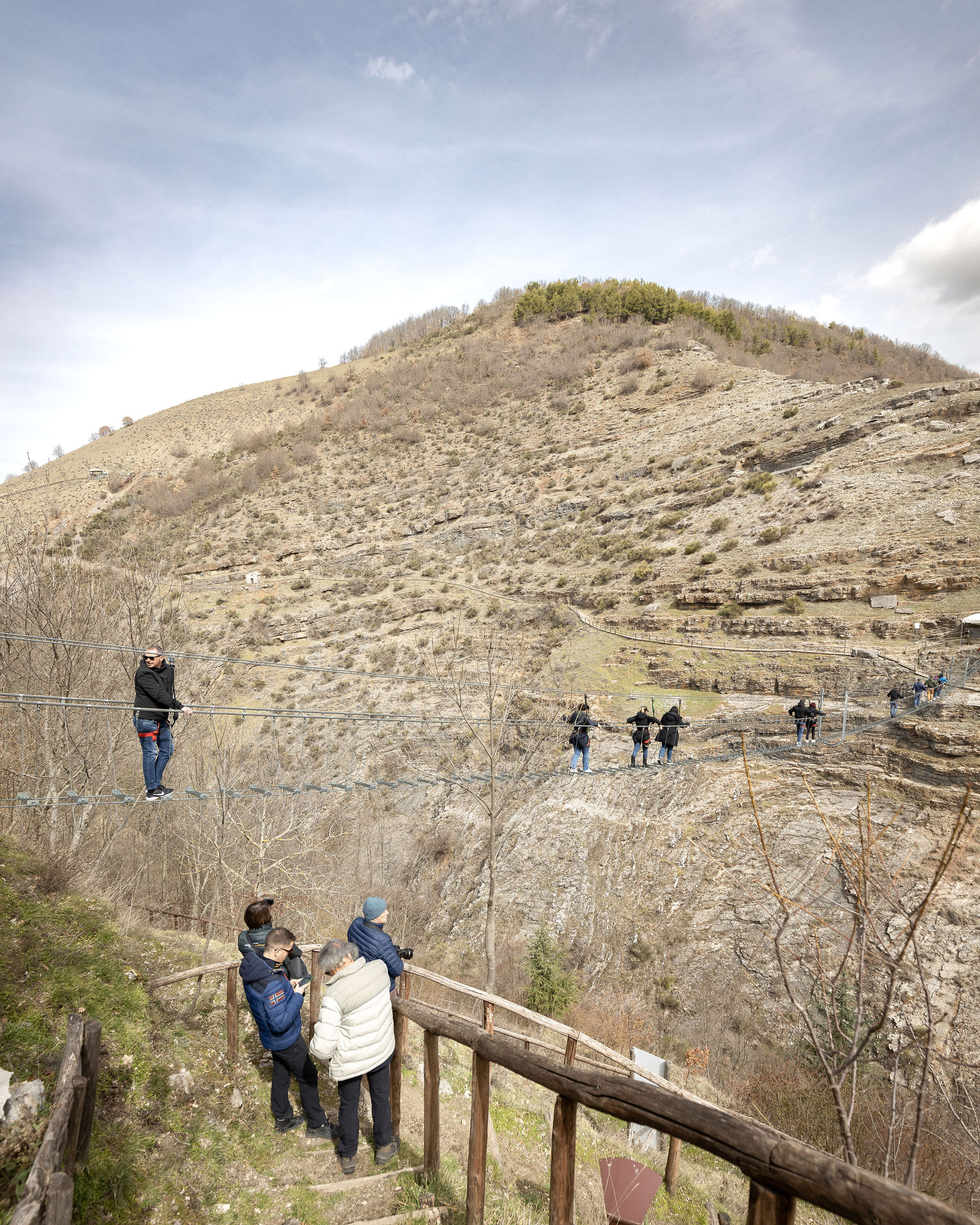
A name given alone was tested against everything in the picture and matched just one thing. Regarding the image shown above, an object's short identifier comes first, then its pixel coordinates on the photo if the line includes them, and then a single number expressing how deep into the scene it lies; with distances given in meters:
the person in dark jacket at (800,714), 14.77
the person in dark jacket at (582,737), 15.17
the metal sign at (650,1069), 7.92
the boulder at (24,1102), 2.79
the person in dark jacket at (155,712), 6.93
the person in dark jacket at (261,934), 4.06
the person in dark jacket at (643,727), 15.27
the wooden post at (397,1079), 4.09
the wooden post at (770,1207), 1.74
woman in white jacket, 3.57
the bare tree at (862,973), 3.97
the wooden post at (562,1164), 2.59
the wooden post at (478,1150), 3.08
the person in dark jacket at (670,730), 15.16
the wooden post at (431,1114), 3.63
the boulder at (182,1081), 4.35
